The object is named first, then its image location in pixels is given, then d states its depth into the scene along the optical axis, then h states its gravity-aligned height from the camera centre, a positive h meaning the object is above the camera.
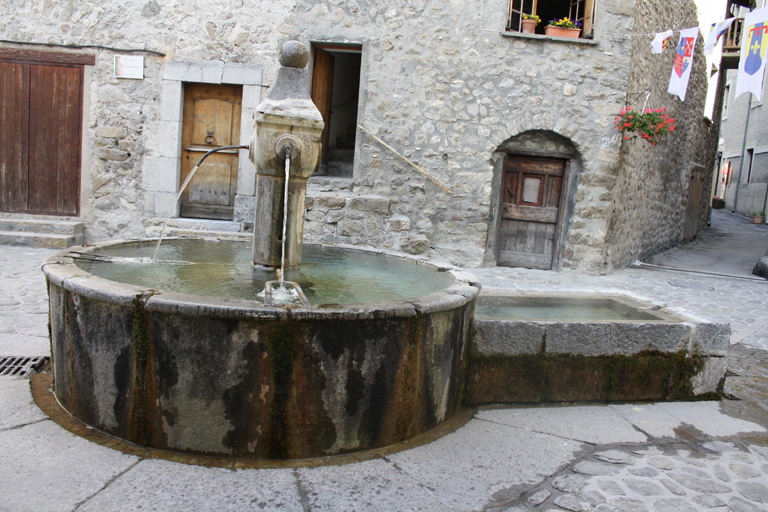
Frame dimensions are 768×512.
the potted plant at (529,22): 7.69 +2.28
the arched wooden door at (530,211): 8.23 -0.32
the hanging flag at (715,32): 6.22 +1.93
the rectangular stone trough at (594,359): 3.09 -0.93
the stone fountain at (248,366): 2.31 -0.85
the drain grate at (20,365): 3.16 -1.26
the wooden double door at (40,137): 7.72 +0.17
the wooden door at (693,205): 12.62 -0.05
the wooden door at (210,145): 7.82 +0.24
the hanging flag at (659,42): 7.25 +2.06
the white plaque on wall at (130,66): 7.55 +1.22
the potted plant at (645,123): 7.38 +1.00
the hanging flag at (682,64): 7.01 +1.76
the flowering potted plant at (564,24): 7.75 +2.32
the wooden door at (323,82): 8.01 +1.32
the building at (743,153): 18.42 +1.94
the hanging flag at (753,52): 5.57 +1.57
